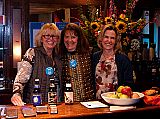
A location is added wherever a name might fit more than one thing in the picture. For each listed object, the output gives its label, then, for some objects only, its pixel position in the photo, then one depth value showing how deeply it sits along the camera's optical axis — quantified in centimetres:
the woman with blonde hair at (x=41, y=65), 217
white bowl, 187
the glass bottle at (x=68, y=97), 195
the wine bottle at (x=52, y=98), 195
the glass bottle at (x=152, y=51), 345
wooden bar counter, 168
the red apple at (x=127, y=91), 190
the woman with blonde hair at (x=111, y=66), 233
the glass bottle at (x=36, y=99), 190
